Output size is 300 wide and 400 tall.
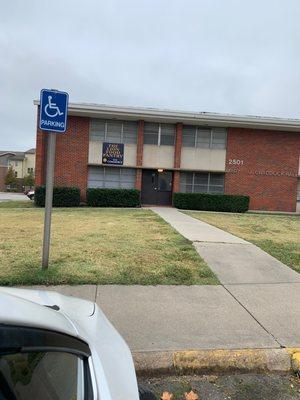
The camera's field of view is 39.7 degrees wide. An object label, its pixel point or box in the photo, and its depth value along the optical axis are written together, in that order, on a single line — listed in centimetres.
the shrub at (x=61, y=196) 2305
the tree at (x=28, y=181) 7475
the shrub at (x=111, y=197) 2370
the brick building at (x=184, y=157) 2484
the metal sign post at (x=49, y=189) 625
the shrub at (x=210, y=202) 2423
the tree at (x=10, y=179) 7769
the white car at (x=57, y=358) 146
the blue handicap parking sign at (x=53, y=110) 602
